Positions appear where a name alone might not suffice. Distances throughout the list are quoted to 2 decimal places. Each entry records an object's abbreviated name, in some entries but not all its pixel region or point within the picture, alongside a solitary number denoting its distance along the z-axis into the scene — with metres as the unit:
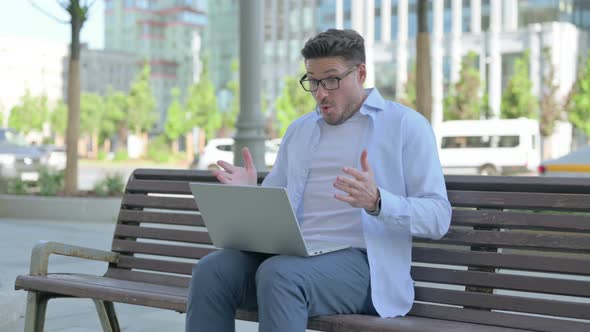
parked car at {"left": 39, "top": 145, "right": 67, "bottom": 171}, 18.41
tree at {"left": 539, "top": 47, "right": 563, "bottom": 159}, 46.59
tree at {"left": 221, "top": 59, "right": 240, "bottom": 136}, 59.63
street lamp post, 10.26
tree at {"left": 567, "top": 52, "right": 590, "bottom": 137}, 44.62
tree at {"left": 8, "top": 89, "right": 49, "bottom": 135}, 75.81
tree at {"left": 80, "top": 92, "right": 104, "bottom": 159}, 73.25
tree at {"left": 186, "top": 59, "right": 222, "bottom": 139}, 60.66
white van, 35.78
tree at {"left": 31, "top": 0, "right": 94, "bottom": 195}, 13.77
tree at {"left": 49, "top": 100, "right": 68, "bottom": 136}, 74.78
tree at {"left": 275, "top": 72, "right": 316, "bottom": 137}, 55.75
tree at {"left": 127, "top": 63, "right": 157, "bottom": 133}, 65.00
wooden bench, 3.16
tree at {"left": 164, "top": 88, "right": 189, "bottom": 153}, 61.88
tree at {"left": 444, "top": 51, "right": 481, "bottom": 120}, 46.72
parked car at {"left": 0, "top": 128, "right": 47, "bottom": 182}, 17.66
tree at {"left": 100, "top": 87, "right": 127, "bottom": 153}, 67.56
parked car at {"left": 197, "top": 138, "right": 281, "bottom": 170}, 34.69
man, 3.02
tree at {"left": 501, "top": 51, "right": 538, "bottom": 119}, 45.41
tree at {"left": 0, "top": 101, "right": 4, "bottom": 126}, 75.06
